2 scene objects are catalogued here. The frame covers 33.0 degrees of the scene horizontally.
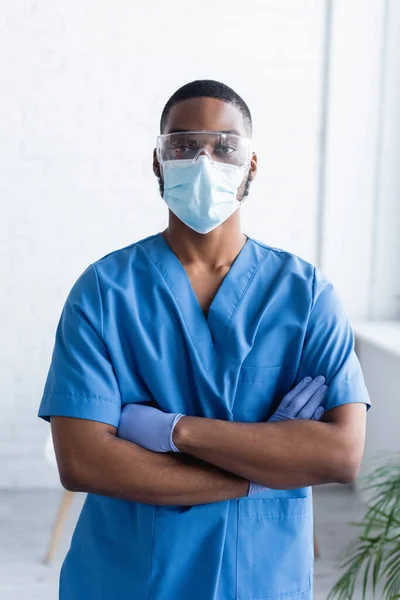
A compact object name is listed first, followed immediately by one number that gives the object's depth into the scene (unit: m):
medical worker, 0.96
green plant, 1.16
